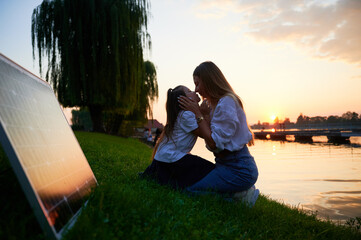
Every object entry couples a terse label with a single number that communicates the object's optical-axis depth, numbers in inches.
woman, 121.1
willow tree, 528.4
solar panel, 49.8
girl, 130.1
